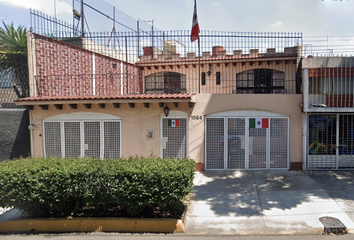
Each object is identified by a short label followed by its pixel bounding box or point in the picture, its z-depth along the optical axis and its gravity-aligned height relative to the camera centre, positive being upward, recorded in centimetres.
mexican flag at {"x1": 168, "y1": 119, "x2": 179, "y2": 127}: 1012 -28
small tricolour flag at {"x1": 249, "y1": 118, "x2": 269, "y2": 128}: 996 -28
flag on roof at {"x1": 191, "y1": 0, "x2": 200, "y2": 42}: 1076 +366
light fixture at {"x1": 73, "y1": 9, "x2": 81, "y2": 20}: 1318 +506
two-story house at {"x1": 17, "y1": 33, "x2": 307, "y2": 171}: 991 -29
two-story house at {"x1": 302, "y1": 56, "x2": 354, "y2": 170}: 952 +13
